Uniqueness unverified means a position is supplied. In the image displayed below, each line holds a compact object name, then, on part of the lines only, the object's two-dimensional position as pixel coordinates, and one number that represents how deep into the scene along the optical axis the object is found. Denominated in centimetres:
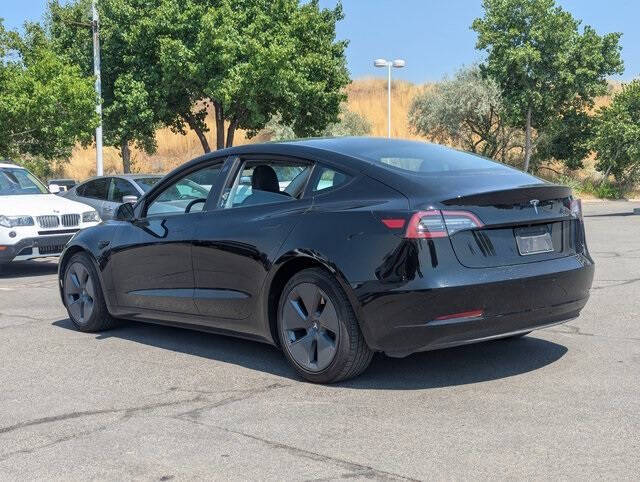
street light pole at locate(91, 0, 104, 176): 2949
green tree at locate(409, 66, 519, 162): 4912
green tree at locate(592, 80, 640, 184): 3666
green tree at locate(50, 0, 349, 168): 3297
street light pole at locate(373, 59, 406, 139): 3622
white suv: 1270
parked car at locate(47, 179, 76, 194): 1440
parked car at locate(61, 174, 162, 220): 1669
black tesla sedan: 550
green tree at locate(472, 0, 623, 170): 4197
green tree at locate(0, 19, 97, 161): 2625
